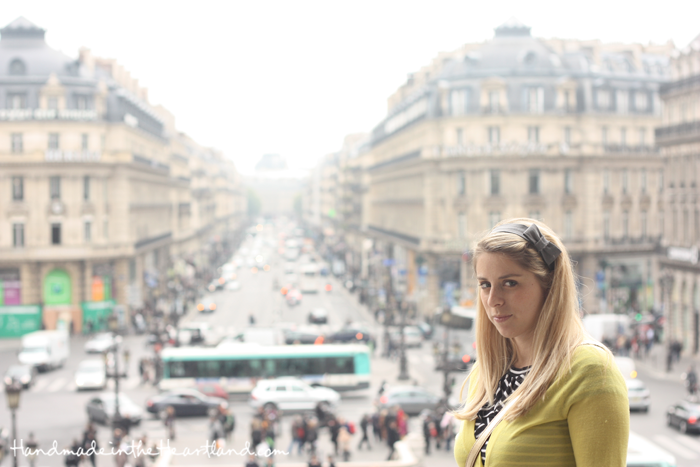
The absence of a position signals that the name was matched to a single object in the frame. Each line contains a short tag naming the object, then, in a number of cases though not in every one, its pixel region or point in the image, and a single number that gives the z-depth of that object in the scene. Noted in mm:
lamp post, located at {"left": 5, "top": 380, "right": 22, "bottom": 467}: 21469
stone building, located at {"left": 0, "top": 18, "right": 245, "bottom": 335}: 63219
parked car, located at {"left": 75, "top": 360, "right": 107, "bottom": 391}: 43375
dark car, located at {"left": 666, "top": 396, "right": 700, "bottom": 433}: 31531
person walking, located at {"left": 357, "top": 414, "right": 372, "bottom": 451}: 31422
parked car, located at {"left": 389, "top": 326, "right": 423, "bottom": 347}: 57125
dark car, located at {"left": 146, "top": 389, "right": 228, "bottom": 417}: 37219
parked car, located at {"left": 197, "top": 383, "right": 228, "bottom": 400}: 40469
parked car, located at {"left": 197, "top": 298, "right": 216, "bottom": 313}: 77125
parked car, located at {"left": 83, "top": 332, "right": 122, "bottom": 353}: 55088
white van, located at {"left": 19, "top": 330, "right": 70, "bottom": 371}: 49188
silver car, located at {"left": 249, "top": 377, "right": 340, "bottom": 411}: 37406
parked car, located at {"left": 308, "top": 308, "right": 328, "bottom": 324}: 67250
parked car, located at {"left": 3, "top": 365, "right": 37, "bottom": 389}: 43469
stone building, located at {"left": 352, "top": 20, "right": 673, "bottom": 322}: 63938
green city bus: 41219
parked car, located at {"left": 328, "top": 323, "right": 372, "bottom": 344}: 54906
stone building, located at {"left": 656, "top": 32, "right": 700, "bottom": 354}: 48156
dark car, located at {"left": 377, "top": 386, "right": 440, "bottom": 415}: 37125
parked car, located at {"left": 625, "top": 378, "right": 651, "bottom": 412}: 34762
